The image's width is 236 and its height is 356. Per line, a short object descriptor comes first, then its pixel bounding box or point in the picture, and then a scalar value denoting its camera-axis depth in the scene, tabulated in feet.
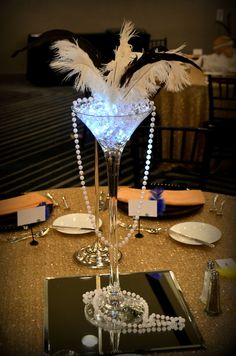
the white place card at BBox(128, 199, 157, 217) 4.50
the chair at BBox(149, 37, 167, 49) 21.98
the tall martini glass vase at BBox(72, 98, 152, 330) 3.12
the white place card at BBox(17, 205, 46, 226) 4.27
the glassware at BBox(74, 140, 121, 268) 4.02
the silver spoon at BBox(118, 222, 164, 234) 4.54
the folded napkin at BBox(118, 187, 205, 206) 4.94
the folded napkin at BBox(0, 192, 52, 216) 4.79
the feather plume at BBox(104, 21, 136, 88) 3.12
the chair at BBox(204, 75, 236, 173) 11.18
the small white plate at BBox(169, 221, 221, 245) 4.31
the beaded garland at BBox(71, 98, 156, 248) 3.42
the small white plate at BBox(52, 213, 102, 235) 4.52
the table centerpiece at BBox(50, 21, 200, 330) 3.11
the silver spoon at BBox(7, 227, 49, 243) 4.41
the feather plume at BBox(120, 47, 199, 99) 3.02
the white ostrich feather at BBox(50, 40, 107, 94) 3.13
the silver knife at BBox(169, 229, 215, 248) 4.21
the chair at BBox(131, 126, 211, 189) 8.48
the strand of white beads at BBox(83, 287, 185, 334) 3.21
